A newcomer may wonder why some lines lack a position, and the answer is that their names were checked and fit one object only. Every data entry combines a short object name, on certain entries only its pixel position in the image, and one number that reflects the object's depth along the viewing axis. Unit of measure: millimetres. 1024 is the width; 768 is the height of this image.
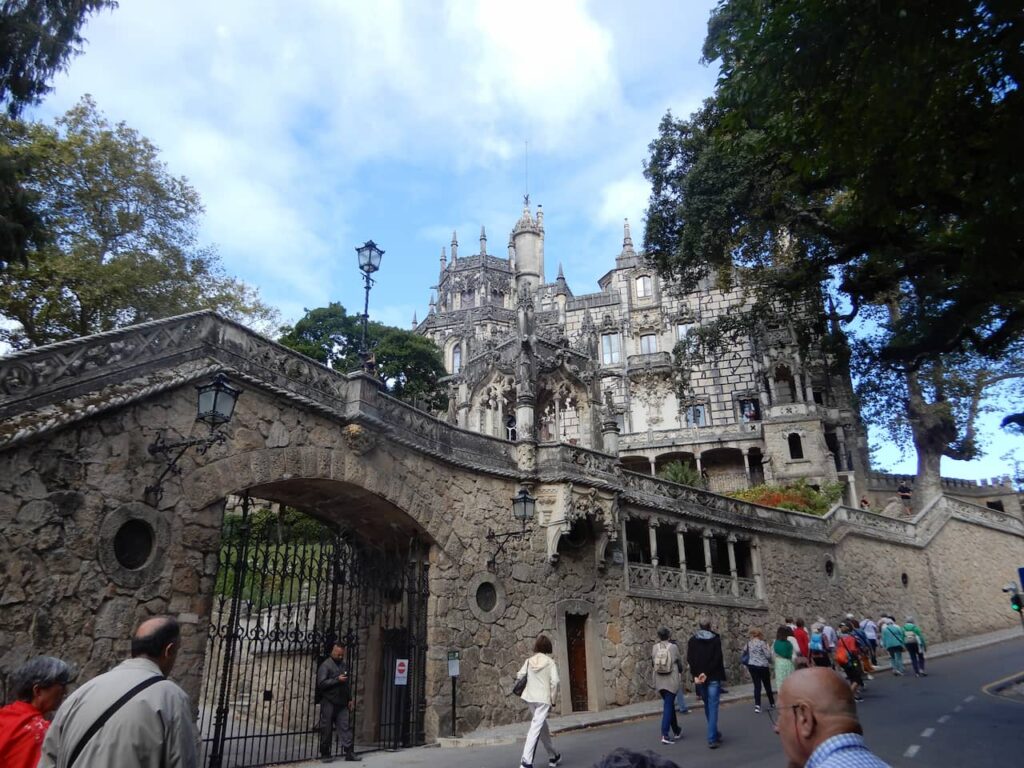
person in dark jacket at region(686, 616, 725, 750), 9453
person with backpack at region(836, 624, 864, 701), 12562
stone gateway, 8047
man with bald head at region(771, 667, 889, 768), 2195
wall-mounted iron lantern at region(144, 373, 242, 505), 8383
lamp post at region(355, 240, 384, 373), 12781
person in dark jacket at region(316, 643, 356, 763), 10008
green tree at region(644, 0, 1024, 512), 7387
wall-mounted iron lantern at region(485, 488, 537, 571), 13328
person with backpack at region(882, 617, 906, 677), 16906
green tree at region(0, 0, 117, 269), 9914
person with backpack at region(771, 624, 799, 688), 11617
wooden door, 14977
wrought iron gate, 9789
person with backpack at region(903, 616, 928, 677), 16653
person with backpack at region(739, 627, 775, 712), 11680
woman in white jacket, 8375
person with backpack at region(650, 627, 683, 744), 9914
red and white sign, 11117
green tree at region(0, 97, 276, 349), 19016
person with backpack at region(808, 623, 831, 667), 12461
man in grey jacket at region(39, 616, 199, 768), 2830
